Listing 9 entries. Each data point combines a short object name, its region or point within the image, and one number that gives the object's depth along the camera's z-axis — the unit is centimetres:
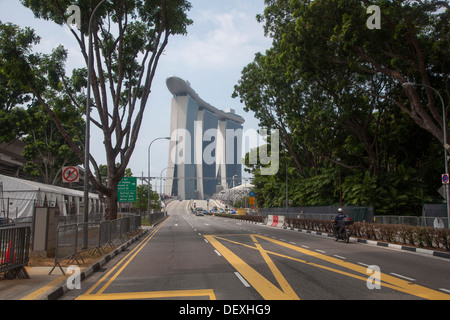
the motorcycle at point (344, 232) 2033
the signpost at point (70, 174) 1476
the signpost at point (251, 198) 6323
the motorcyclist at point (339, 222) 2084
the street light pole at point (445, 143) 2139
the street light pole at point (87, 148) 1650
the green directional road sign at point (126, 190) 3133
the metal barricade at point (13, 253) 948
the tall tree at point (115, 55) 2300
